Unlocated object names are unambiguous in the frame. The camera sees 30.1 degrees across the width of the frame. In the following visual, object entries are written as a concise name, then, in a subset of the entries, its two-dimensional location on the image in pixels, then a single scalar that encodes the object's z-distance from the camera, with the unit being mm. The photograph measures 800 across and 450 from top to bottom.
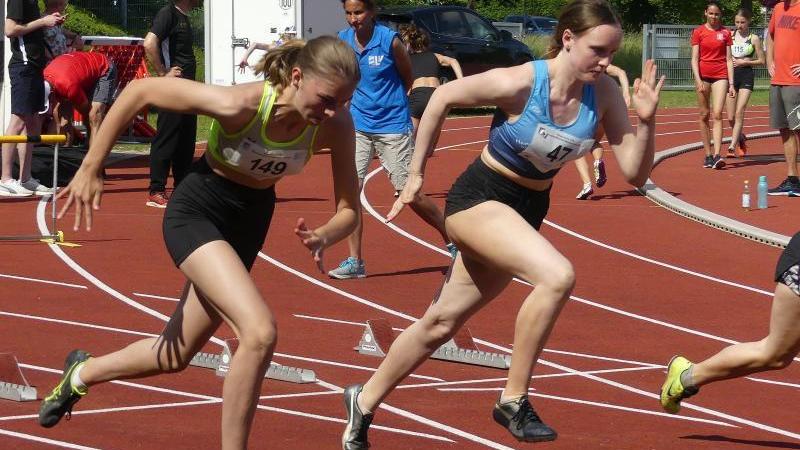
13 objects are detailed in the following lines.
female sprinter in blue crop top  5961
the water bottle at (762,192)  14570
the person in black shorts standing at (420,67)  15547
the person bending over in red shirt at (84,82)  17078
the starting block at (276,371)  7660
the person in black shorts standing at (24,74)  14352
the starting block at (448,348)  8188
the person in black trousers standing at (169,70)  13773
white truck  24500
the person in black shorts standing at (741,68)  19016
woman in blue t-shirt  11203
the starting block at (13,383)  7117
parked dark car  27953
